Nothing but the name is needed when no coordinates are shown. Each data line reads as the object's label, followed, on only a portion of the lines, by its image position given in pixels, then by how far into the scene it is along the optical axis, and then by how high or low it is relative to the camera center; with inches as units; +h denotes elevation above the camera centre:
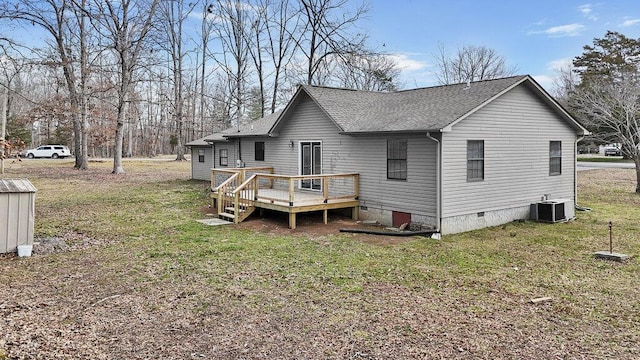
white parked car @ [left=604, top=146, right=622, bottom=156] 1912.3 +56.8
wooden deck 493.7 -33.6
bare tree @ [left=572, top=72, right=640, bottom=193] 729.0 +101.3
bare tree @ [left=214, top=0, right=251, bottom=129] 1418.6 +397.6
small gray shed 337.7 -34.9
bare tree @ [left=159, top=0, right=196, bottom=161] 1561.3 +430.2
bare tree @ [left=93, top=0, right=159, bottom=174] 1029.8 +307.2
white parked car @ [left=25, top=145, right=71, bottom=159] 1706.4 +65.2
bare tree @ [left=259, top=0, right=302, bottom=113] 1315.3 +376.1
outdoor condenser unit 524.1 -51.8
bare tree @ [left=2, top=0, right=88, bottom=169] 1032.4 +275.2
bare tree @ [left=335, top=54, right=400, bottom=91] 1448.1 +283.7
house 458.0 +22.1
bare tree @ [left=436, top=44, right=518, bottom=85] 1617.9 +365.4
